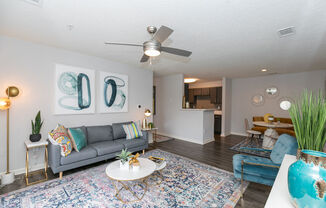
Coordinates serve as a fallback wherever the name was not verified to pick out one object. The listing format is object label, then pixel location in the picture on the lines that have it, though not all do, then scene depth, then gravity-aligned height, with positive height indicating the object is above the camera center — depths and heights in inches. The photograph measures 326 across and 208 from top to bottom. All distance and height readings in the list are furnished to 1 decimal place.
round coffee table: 80.0 -41.7
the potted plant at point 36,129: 107.5 -21.4
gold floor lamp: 96.7 -2.7
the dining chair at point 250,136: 200.6 -51.7
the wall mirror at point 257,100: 240.4 +4.7
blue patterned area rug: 80.1 -56.2
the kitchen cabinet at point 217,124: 273.3 -41.0
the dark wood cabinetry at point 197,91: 315.9 +24.9
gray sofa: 104.3 -39.9
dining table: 176.2 -41.1
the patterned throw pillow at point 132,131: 153.6 -31.5
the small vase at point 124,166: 88.0 -39.1
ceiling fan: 74.7 +31.5
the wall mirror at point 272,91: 227.1 +18.7
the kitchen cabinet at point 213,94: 287.0 +17.2
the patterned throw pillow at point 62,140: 104.9 -28.7
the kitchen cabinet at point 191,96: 330.8 +14.6
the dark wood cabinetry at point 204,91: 301.7 +23.1
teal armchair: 85.3 -39.1
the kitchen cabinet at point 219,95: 279.4 +14.6
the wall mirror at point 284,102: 206.9 +1.4
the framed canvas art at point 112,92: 157.2 +10.7
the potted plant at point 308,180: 28.1 -15.7
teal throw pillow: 115.0 -30.2
